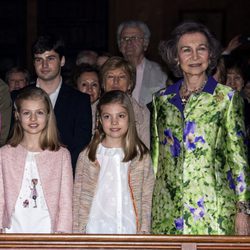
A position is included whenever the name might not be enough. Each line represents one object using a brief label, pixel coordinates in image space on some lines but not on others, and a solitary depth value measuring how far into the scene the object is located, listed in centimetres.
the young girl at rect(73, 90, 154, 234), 714
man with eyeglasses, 930
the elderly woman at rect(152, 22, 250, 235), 663
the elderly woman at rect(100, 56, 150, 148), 805
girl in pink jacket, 712
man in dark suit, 762
